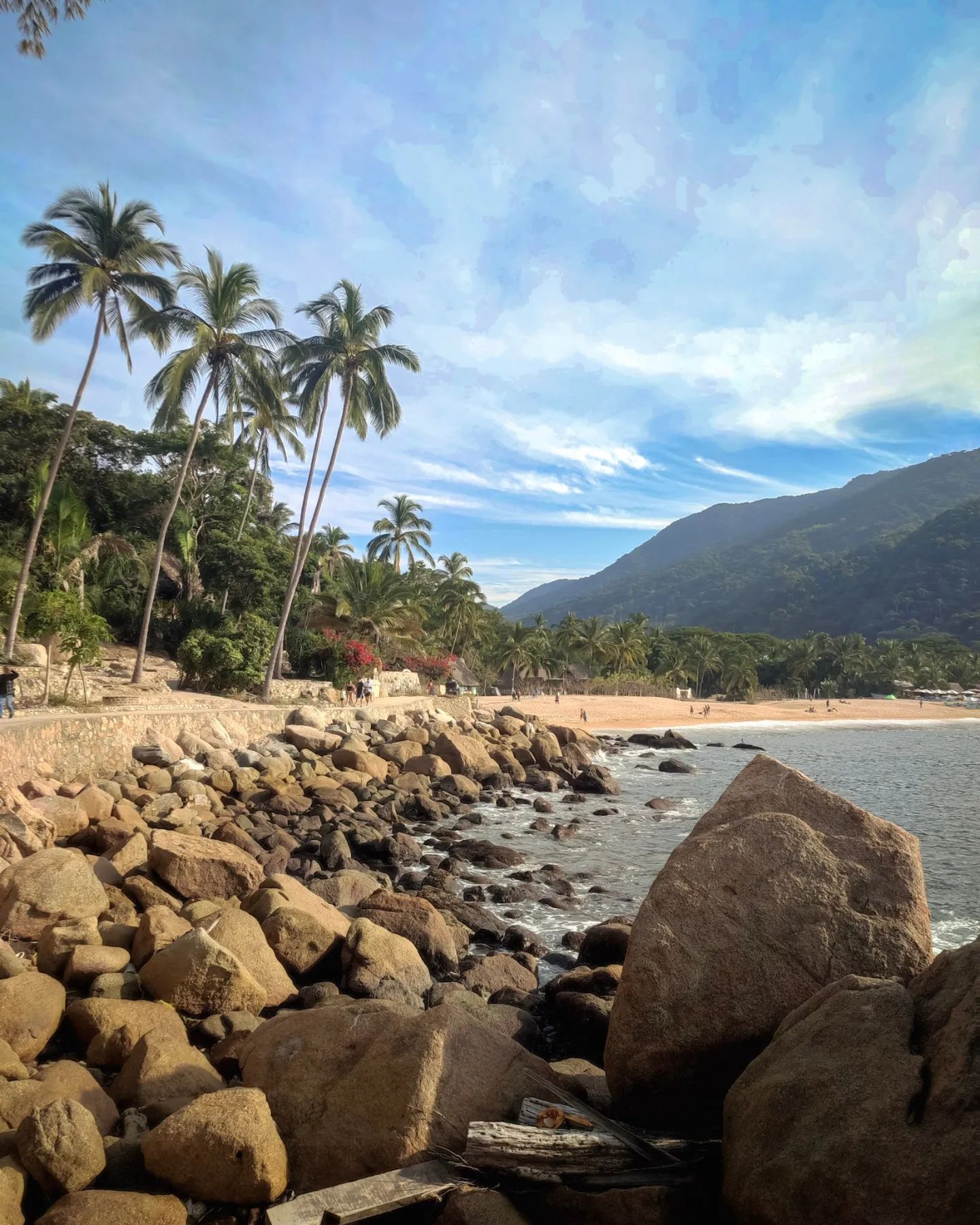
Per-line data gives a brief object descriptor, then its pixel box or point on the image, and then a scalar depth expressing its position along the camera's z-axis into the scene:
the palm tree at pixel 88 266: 22.28
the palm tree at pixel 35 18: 9.16
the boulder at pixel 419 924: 7.98
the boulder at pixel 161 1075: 4.52
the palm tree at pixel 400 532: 56.72
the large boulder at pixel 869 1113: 2.71
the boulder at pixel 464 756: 22.22
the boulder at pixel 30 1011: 5.09
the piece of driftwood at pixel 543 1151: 3.58
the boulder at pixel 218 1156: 3.74
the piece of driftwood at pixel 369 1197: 3.35
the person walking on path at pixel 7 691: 15.09
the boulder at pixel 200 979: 5.82
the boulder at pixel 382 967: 6.71
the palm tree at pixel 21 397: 31.55
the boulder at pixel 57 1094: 4.13
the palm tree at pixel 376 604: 37.50
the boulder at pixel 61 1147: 3.64
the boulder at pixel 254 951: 6.35
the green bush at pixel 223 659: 25.45
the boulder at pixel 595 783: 22.73
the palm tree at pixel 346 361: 27.62
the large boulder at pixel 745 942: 4.30
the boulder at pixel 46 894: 6.98
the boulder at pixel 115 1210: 3.40
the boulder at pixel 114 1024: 5.16
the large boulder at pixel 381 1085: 3.86
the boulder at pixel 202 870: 8.46
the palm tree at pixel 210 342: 24.36
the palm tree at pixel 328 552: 42.68
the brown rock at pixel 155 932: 6.50
